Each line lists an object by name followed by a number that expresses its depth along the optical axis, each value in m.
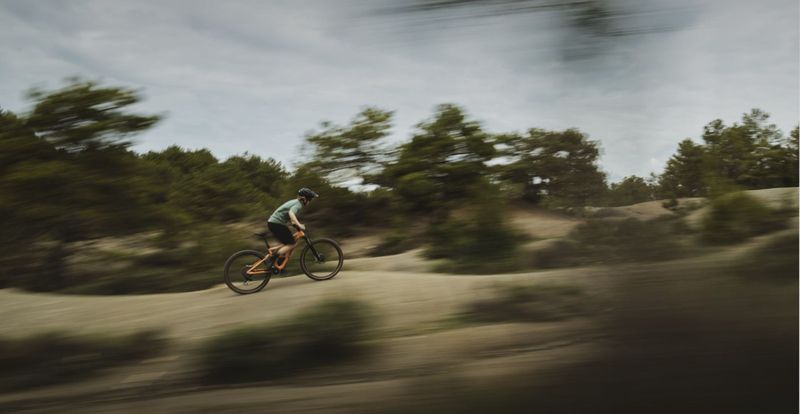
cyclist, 8.87
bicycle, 9.09
